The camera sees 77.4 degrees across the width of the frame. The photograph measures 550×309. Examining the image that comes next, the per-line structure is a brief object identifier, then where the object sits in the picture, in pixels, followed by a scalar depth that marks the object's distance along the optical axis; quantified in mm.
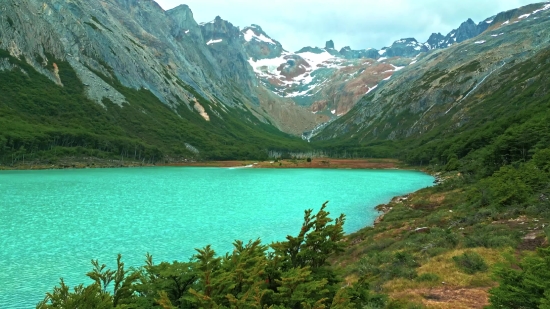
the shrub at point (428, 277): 19250
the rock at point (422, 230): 32994
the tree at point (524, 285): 10184
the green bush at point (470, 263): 19794
